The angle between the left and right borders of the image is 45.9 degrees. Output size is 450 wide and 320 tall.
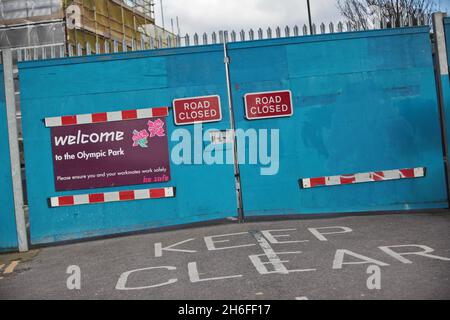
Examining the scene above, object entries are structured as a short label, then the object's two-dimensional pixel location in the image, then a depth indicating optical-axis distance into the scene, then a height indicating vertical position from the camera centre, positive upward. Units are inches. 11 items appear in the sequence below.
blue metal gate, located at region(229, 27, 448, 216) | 354.0 +23.6
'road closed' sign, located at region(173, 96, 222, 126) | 350.3 +38.3
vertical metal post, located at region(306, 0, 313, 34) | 1172.5 +314.8
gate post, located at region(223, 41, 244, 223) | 352.2 +12.3
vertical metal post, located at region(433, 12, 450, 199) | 358.0 +52.5
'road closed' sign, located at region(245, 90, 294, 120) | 352.5 +36.6
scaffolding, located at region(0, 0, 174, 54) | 955.3 +285.0
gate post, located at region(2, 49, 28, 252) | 343.6 +10.2
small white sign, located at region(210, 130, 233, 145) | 353.4 +16.9
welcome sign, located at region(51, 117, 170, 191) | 346.9 +13.3
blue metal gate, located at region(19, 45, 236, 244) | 346.0 +43.6
